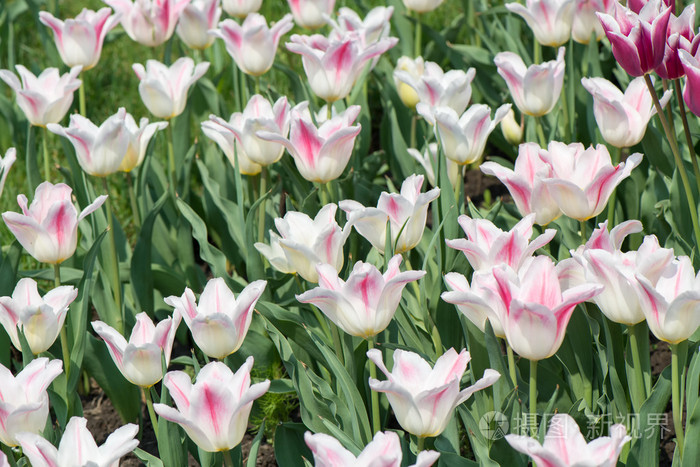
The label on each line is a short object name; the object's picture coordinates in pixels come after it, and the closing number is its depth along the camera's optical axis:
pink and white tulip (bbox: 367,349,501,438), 1.83
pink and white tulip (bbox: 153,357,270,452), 1.84
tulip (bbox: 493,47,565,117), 2.20
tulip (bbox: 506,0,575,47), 2.34
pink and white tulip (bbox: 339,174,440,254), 2.00
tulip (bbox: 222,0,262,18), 2.57
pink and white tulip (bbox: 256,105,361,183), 2.09
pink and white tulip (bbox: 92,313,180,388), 1.92
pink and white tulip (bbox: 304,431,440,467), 1.78
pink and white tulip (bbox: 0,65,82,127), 2.28
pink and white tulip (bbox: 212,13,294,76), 2.32
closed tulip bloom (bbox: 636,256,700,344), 1.85
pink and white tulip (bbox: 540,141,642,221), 2.00
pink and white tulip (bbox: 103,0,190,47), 2.46
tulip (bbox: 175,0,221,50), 2.46
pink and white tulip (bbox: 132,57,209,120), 2.31
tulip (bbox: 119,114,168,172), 2.22
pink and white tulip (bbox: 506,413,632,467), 1.76
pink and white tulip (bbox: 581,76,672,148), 2.11
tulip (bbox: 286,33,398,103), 2.24
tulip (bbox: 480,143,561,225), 2.02
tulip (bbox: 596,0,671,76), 2.00
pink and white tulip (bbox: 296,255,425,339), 1.89
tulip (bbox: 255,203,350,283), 1.97
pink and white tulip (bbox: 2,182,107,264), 2.05
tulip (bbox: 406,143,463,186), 2.19
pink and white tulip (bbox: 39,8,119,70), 2.40
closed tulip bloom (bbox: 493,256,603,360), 1.84
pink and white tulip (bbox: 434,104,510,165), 2.12
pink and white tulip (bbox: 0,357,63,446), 1.89
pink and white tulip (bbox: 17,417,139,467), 1.83
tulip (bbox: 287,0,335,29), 2.51
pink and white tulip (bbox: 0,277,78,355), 1.98
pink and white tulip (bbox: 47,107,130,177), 2.17
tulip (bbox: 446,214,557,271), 1.93
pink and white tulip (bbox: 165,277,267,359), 1.92
